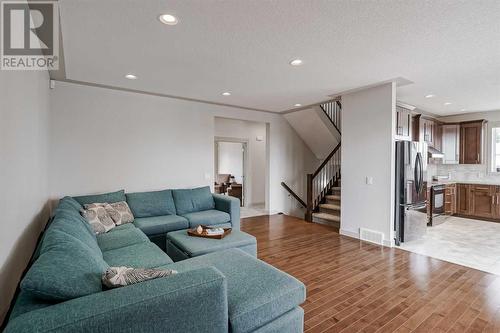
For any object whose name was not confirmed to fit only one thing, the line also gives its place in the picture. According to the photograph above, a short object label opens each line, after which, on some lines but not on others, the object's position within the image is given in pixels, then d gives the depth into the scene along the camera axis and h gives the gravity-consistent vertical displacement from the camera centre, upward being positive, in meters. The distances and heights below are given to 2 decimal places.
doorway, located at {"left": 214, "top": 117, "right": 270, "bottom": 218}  6.90 -0.04
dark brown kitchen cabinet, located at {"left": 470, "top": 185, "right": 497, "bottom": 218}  5.73 -0.83
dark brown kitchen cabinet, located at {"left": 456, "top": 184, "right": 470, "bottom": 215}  6.10 -0.83
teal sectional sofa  1.08 -0.67
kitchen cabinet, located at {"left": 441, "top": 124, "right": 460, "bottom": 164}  6.36 +0.58
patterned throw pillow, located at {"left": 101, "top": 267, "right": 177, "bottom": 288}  1.32 -0.62
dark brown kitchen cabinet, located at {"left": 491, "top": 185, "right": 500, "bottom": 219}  5.67 -0.79
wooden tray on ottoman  3.00 -0.86
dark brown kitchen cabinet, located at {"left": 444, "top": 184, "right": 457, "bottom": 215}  5.90 -0.82
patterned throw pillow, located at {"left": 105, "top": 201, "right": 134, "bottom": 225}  3.49 -0.70
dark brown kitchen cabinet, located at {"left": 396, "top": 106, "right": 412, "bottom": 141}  4.27 +0.74
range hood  5.92 +0.31
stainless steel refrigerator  3.99 -0.46
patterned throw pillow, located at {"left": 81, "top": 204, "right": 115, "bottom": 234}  3.15 -0.70
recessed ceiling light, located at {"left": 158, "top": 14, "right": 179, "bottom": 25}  2.15 +1.29
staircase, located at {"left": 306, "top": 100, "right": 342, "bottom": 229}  5.63 -0.53
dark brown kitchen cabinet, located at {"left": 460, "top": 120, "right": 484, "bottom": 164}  6.07 +0.59
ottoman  2.70 -0.91
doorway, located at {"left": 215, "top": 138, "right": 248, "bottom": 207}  8.66 -0.16
